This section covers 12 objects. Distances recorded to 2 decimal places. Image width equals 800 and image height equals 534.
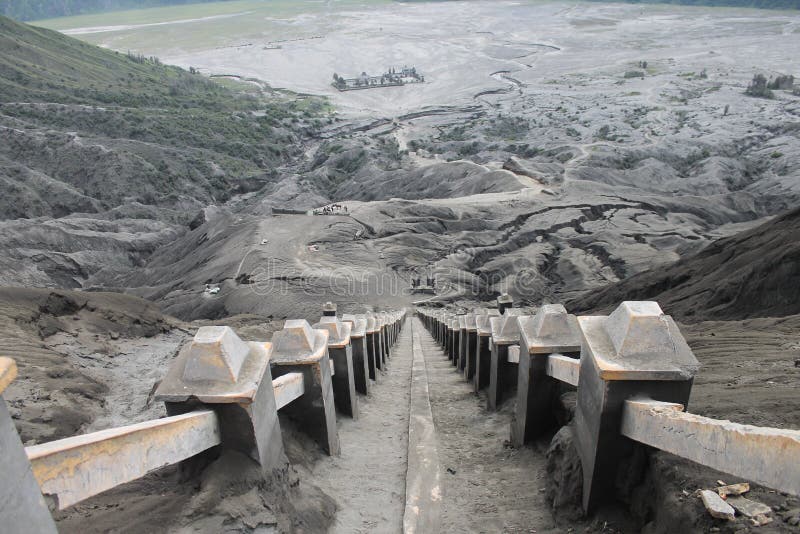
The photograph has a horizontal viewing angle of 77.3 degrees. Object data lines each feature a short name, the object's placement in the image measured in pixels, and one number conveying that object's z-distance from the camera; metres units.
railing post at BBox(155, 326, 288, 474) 2.80
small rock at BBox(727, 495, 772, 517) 2.15
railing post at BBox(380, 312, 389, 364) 11.26
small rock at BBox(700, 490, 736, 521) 2.14
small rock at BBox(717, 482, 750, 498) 2.29
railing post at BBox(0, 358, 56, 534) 1.47
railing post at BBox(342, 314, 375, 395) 6.52
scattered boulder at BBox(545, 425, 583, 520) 3.07
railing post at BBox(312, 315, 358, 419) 5.22
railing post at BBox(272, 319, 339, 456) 4.07
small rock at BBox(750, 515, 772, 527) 2.09
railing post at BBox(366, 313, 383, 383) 8.39
